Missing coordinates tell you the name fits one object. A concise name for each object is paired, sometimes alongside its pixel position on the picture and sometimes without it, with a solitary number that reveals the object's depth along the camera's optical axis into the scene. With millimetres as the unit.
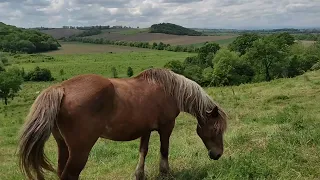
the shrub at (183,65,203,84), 58525
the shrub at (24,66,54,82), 81062
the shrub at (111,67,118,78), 77638
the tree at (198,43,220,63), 74250
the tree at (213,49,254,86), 53750
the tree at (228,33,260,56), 68000
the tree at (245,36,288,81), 50656
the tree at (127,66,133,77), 79512
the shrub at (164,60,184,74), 64750
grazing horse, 4562
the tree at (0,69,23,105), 55812
